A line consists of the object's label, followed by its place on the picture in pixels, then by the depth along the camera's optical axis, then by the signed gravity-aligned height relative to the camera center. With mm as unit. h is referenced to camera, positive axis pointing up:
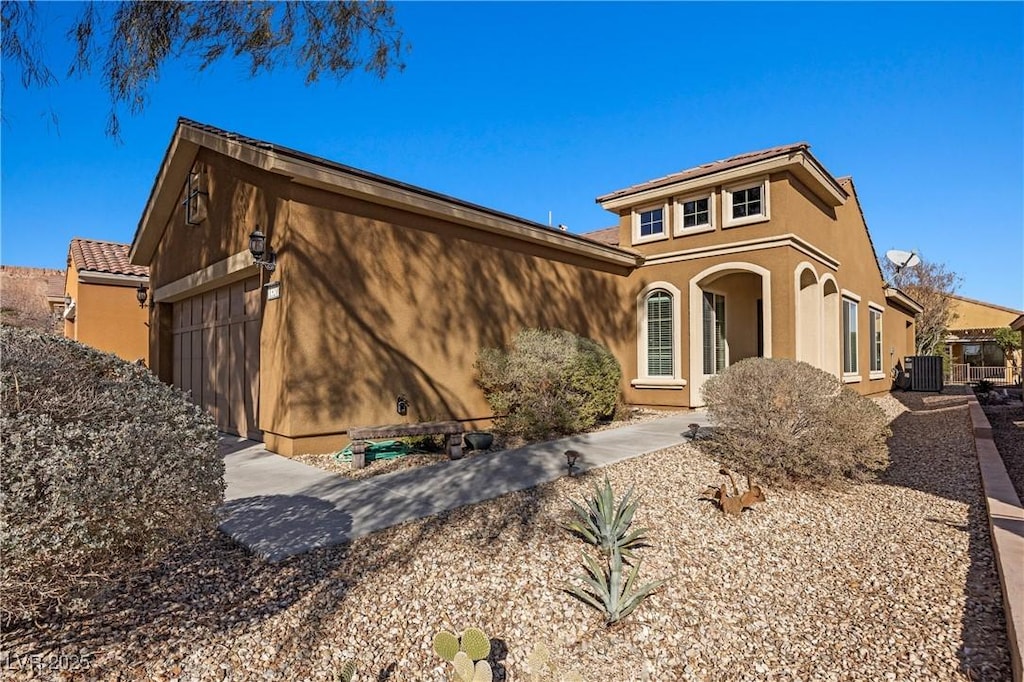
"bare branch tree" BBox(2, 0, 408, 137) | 4629 +3050
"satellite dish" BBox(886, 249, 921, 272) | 18094 +3293
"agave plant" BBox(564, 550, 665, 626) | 3225 -1603
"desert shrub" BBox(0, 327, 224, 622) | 2197 -569
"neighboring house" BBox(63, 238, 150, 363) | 13992 +1387
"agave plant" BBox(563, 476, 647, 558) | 3914 -1421
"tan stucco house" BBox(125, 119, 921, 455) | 7625 +1371
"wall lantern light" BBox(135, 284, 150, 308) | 12969 +1442
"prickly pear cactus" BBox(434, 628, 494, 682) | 2014 -1284
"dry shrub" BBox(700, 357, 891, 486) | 5742 -919
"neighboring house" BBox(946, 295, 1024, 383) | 28609 +397
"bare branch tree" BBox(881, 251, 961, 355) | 27859 +2802
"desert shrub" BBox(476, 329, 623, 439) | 8883 -619
